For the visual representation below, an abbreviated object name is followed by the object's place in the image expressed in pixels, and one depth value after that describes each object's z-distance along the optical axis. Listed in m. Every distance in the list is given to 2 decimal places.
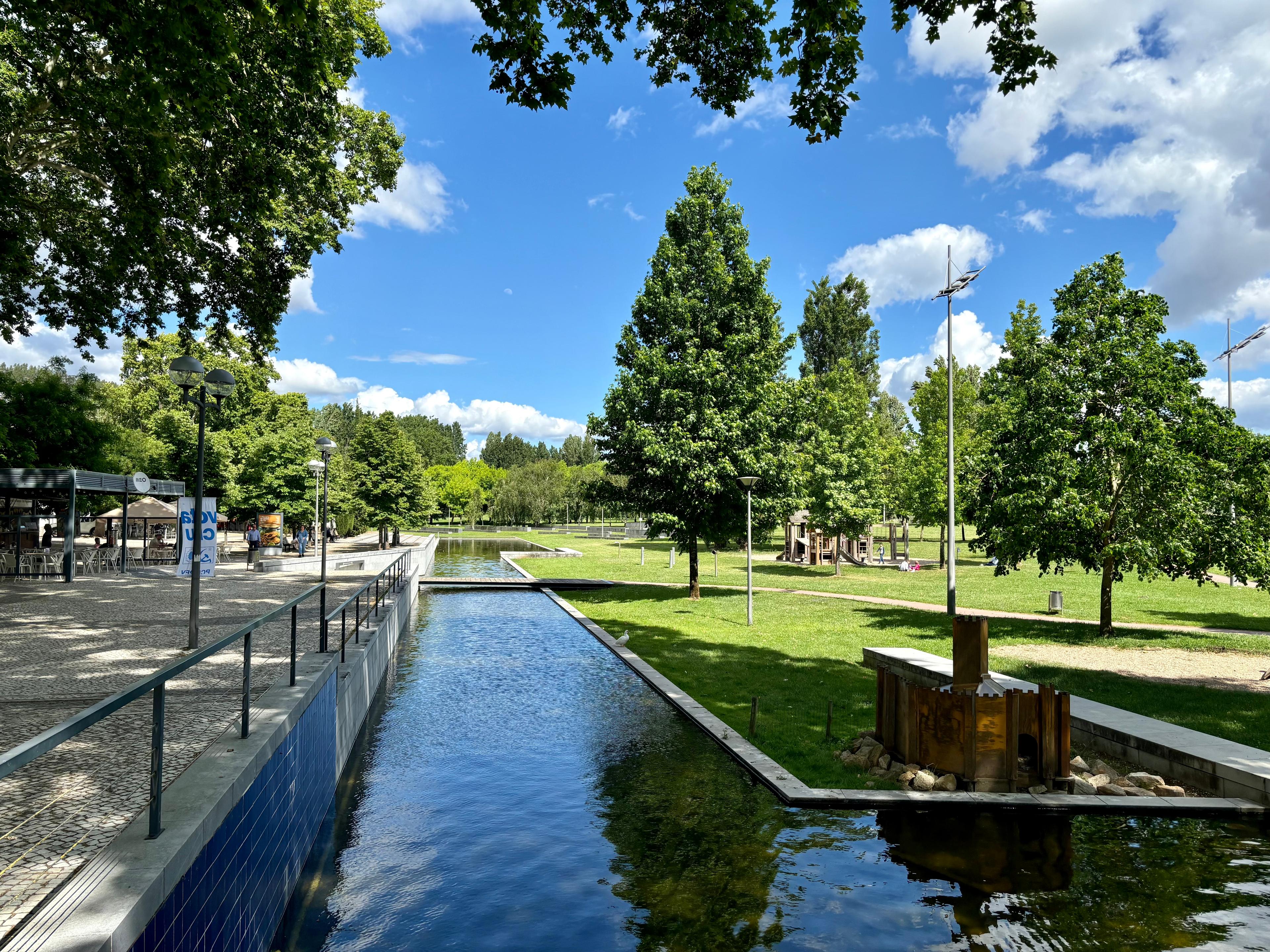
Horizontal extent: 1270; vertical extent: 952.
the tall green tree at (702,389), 22.45
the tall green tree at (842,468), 36.88
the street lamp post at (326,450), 21.66
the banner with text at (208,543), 15.48
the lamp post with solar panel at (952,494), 20.00
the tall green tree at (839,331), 61.78
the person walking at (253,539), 29.59
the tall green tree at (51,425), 24.81
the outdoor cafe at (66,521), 20.48
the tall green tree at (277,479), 37.91
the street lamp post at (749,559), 18.05
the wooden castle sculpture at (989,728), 7.92
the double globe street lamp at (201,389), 10.30
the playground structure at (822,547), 42.31
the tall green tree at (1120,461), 15.34
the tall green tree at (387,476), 50.94
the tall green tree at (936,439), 40.28
